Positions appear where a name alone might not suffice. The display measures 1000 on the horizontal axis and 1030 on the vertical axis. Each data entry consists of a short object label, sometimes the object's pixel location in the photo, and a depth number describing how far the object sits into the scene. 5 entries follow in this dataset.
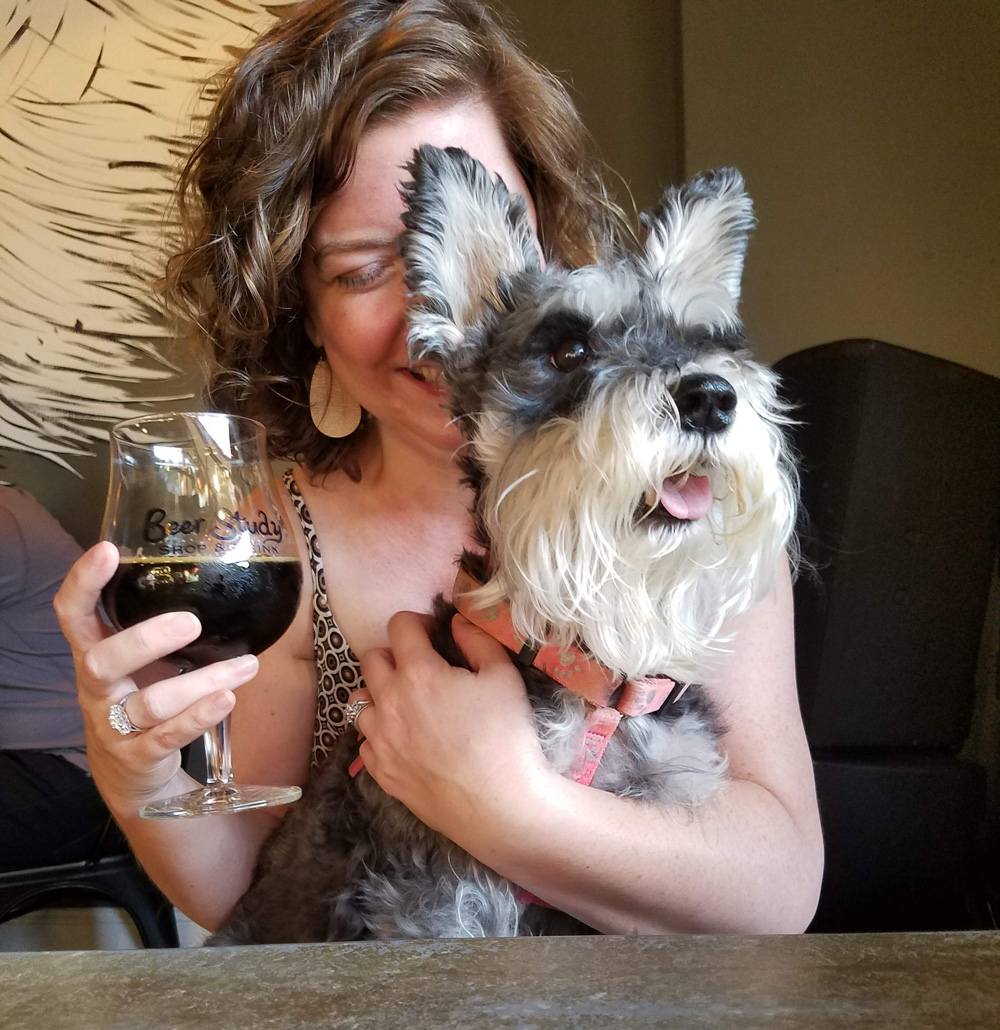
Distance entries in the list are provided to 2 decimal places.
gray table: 0.35
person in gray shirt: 2.20
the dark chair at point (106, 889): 2.23
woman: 0.88
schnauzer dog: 0.85
